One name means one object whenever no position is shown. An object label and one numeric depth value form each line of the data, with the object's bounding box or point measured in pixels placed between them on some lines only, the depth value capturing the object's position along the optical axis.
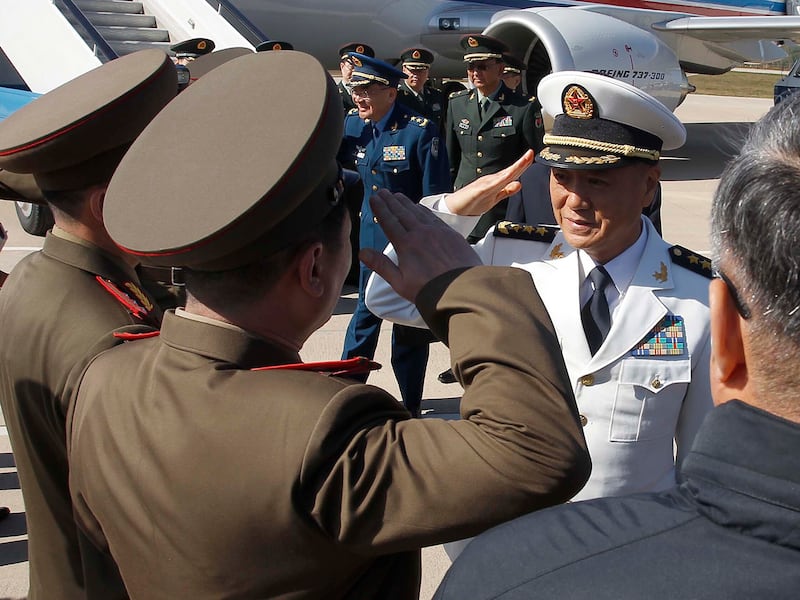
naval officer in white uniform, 1.85
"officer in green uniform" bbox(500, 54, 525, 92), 7.16
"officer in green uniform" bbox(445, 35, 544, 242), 6.31
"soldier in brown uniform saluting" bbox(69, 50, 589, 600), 0.96
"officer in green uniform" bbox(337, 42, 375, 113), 7.05
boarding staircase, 8.81
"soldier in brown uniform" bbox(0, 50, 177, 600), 1.54
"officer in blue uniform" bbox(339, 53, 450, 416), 5.07
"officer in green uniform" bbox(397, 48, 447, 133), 8.01
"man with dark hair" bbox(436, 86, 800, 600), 0.71
